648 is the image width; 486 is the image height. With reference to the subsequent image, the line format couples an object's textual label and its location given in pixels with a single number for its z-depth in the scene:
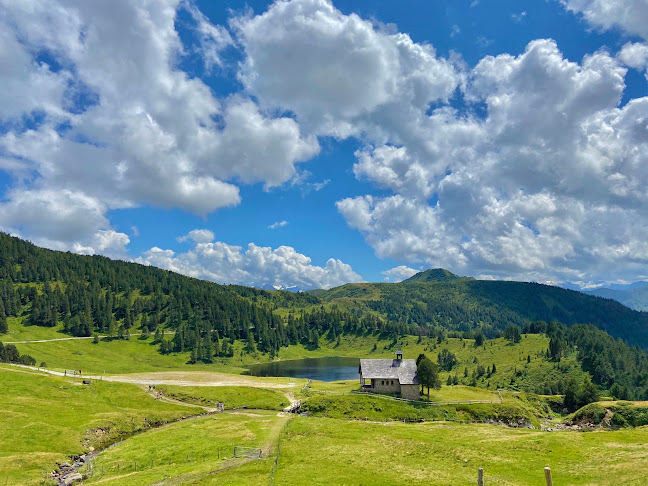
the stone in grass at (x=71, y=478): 57.02
